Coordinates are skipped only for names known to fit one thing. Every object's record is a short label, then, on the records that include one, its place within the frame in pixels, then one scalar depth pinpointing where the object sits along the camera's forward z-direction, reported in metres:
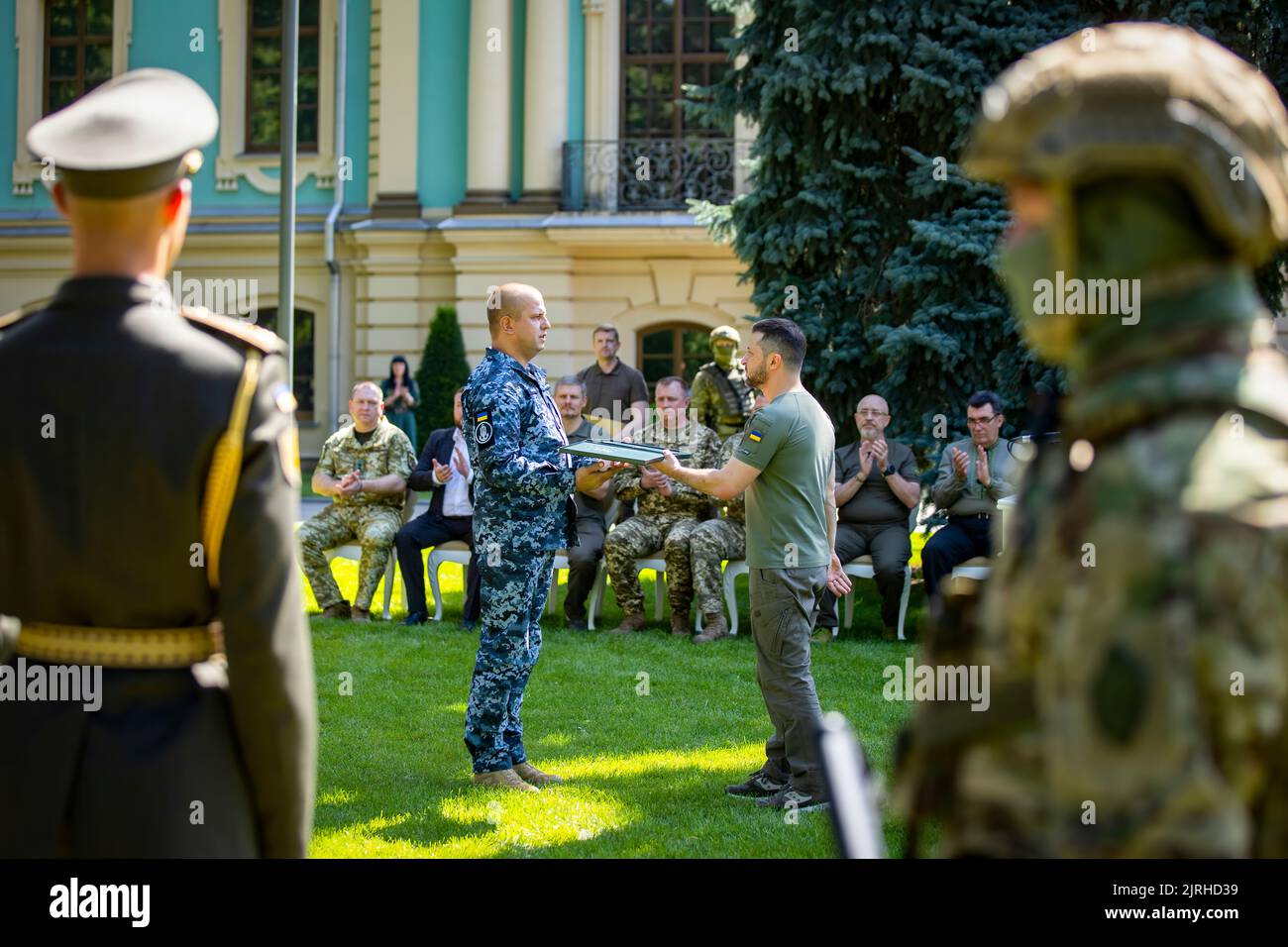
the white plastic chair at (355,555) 12.75
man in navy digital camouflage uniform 6.76
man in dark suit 12.47
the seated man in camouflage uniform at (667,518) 12.09
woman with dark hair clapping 19.89
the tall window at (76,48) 27.77
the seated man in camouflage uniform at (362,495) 12.58
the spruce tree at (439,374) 23.92
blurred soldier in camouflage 1.76
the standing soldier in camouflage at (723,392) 12.81
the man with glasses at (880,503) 12.00
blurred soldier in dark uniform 2.83
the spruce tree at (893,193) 14.00
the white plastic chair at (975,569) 11.63
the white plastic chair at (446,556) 12.68
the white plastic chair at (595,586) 12.31
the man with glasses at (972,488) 11.42
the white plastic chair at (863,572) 11.93
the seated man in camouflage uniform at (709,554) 11.77
